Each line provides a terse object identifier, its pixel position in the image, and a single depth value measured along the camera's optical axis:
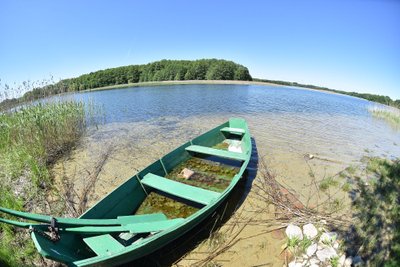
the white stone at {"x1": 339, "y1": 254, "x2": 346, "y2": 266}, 3.16
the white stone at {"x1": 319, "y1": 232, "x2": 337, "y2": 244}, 3.61
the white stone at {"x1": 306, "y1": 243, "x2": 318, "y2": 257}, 3.45
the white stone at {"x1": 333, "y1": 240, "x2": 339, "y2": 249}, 3.52
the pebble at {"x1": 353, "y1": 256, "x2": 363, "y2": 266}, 3.07
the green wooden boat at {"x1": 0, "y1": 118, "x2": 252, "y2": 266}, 2.65
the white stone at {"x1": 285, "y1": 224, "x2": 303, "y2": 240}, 3.88
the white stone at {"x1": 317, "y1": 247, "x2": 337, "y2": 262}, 3.32
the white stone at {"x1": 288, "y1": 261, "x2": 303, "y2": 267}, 3.28
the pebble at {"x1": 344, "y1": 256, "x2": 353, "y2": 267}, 3.10
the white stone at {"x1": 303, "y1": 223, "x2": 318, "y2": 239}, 3.83
